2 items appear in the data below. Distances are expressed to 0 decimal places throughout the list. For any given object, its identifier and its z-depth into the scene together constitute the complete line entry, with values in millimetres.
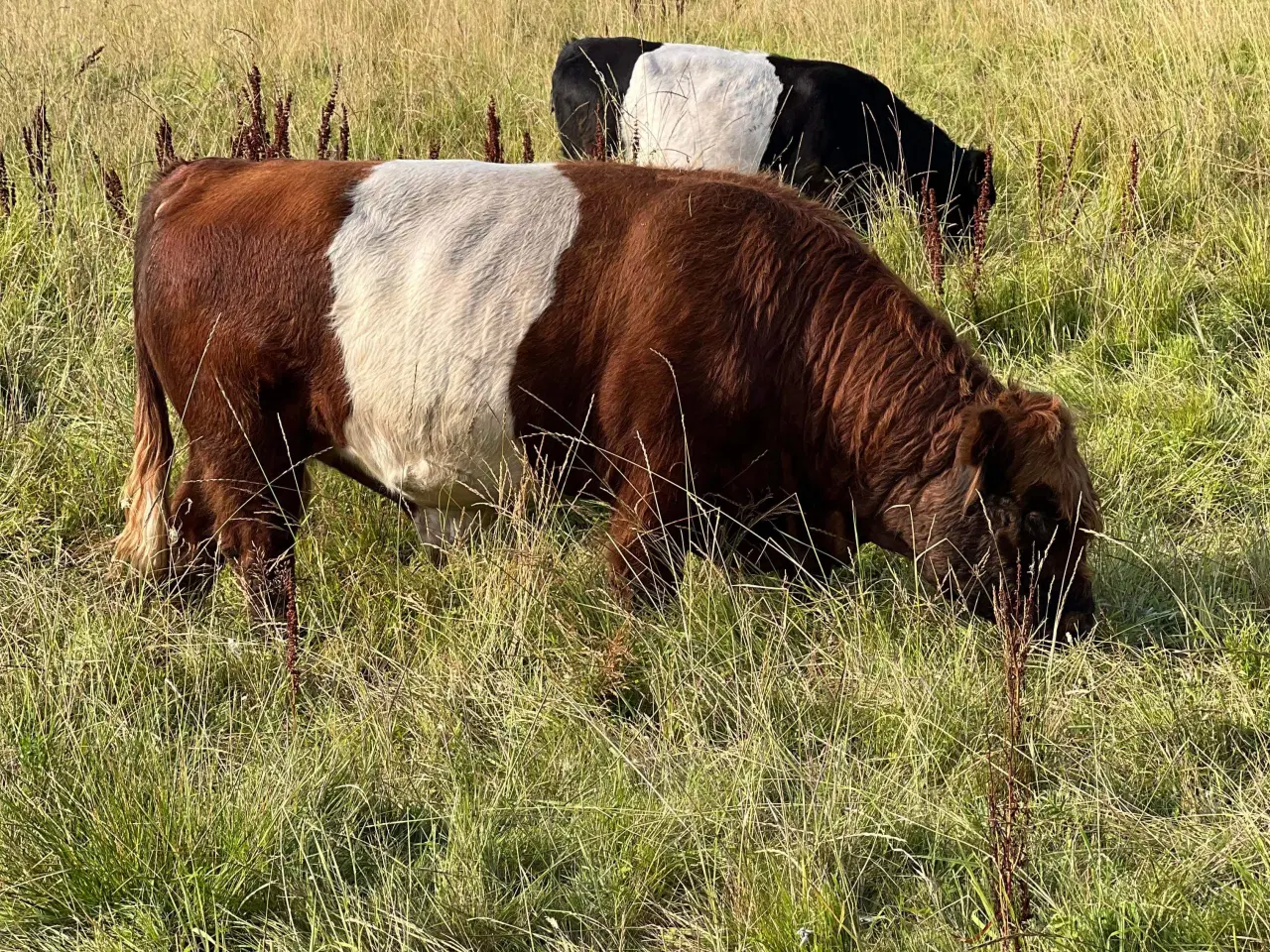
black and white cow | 6926
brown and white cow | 3617
